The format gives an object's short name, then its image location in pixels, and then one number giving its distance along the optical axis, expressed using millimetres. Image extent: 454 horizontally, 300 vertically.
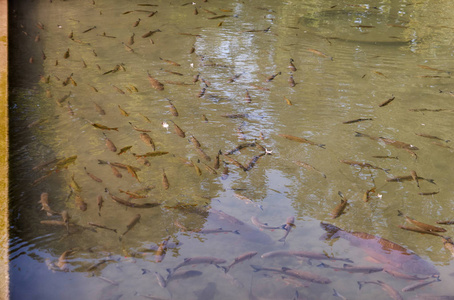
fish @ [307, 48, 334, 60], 6845
